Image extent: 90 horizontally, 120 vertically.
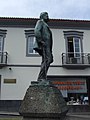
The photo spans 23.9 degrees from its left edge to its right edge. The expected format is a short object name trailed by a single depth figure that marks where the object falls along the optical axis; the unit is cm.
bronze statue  599
